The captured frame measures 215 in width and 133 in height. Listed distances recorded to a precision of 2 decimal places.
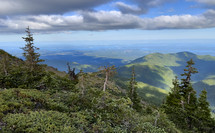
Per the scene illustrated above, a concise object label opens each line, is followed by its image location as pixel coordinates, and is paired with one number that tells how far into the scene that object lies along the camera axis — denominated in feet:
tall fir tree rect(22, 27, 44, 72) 75.61
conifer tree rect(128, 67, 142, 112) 130.21
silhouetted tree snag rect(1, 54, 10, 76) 59.93
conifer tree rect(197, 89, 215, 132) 96.67
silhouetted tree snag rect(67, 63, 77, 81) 116.98
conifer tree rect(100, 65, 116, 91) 53.93
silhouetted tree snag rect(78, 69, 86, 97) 48.81
